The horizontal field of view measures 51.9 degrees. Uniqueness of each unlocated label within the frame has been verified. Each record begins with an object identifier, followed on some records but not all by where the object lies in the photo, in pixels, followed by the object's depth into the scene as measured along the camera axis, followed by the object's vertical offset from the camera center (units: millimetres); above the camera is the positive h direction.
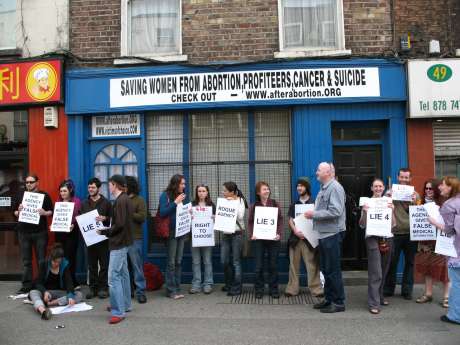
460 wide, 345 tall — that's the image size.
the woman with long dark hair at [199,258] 7859 -1225
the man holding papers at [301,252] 7449 -1106
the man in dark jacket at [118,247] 6223 -802
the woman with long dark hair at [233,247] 7699 -1035
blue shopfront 8383 +1092
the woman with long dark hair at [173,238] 7555 -860
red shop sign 8867 +2012
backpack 8048 -1562
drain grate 7223 -1804
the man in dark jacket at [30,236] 8102 -825
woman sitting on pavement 6969 -1481
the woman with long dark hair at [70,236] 8102 -837
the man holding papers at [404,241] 7195 -913
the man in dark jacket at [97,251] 7781 -1069
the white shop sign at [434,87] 8156 +1629
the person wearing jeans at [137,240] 7301 -850
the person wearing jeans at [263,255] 7469 -1123
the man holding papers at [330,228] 6422 -620
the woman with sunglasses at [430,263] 6883 -1211
